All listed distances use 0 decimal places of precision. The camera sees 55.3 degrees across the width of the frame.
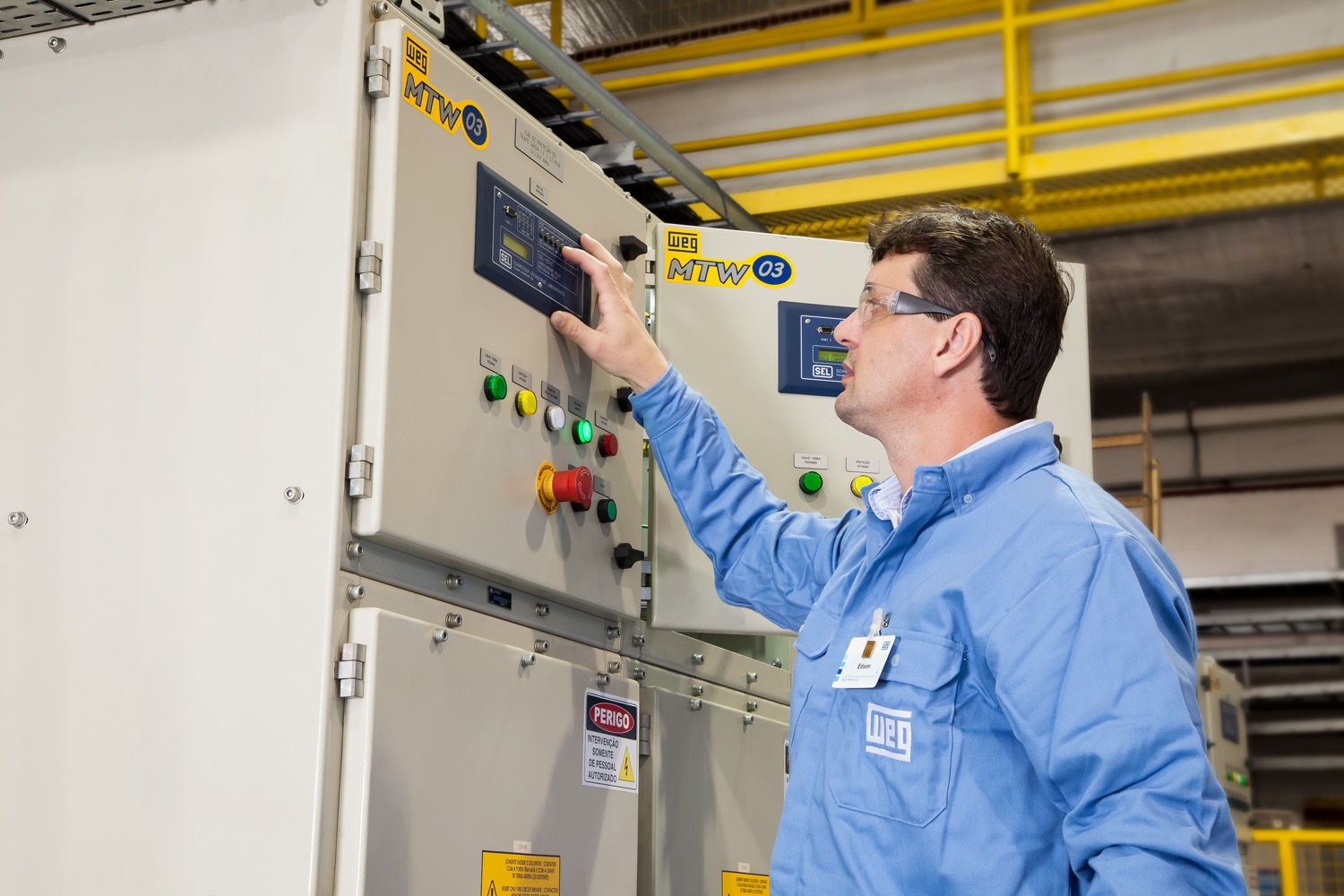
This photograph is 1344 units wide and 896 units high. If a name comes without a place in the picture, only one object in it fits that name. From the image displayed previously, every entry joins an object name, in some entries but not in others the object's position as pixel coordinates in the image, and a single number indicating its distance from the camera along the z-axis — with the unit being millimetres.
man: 1432
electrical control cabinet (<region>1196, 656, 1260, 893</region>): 5910
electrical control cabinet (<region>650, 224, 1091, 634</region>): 2760
